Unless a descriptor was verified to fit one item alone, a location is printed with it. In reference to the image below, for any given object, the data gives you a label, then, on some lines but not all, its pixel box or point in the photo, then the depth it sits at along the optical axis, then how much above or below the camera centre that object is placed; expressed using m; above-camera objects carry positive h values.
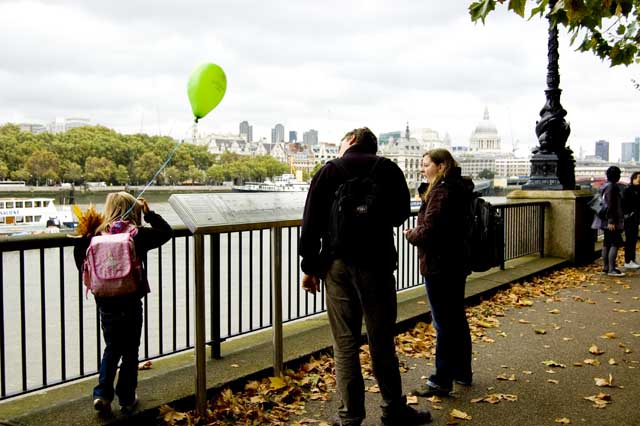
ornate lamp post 11.27 +0.66
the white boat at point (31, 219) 45.91 -2.86
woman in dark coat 4.22 -0.53
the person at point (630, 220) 10.63 -0.66
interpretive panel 3.72 -0.17
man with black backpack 3.42 -0.38
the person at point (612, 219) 9.74 -0.60
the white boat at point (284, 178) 76.70 +0.95
